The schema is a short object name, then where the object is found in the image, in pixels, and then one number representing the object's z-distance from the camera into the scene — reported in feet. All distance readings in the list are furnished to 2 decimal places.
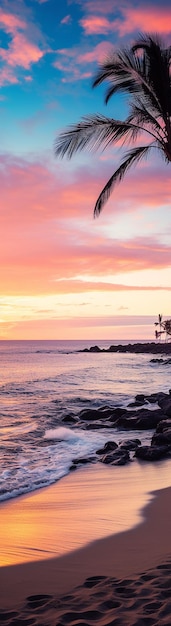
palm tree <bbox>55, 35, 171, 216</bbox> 32.32
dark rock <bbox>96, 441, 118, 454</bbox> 37.97
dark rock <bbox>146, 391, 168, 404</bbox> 77.69
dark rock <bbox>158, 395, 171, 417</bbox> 56.90
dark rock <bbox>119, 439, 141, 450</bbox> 38.70
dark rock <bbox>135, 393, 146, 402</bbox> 77.66
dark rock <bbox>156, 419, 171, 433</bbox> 45.27
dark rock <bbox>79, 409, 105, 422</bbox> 61.16
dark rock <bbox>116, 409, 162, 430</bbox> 51.62
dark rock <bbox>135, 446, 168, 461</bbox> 34.24
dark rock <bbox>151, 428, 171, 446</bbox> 38.22
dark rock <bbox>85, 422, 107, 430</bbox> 53.42
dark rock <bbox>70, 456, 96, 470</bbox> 34.62
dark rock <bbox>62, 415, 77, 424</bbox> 58.75
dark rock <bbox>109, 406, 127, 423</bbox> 59.67
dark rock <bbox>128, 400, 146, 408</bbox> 72.34
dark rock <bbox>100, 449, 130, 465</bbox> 33.50
